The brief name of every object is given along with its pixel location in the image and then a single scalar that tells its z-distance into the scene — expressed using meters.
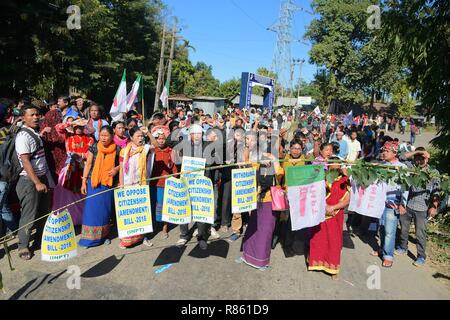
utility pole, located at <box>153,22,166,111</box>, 22.20
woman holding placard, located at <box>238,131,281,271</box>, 4.71
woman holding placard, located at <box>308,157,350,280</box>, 4.57
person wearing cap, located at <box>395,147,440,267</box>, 5.06
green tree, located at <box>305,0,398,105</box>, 39.00
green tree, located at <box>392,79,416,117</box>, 38.81
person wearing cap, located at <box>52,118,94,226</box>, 5.56
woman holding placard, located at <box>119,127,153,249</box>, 5.19
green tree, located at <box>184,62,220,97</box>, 63.22
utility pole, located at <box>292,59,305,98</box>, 59.12
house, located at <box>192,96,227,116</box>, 30.83
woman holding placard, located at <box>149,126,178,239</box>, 5.67
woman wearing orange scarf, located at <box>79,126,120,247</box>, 5.16
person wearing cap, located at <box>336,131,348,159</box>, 9.78
